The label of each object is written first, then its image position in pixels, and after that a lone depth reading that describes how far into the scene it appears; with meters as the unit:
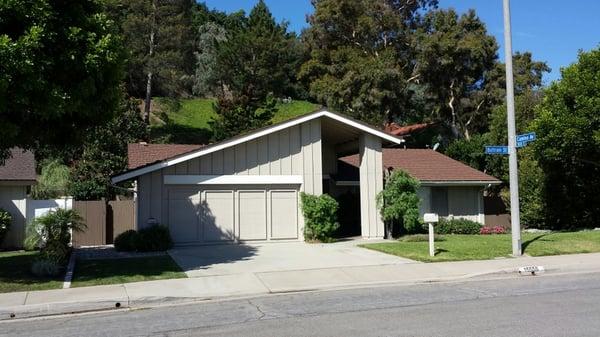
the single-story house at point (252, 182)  20.45
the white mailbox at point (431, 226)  16.10
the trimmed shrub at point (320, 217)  20.95
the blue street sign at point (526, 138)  16.38
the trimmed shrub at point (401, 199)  20.94
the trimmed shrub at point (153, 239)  18.79
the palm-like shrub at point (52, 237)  13.81
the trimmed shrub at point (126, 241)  18.79
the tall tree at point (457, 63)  41.91
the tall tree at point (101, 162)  30.66
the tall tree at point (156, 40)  43.53
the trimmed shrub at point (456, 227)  25.64
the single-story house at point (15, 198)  21.95
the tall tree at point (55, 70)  11.60
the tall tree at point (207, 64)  58.62
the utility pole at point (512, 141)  16.48
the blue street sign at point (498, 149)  16.95
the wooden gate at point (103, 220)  22.95
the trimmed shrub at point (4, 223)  21.18
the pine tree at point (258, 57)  50.06
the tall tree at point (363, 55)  41.66
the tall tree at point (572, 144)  23.67
